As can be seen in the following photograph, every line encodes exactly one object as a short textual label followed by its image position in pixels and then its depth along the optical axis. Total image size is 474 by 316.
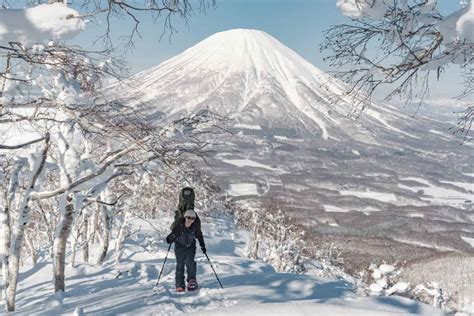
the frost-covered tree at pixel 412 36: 4.06
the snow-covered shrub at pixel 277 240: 32.28
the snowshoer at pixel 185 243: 8.13
